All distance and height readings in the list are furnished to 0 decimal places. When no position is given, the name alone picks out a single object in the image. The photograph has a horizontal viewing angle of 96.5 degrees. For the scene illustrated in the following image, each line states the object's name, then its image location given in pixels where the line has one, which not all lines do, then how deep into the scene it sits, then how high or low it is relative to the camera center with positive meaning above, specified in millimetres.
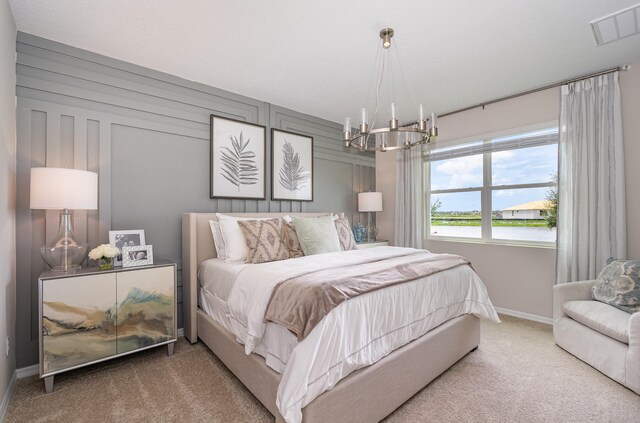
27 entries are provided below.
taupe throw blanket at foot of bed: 1438 -439
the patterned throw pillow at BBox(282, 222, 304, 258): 2812 -300
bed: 1406 -944
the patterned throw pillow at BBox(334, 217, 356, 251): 3229 -283
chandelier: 2084 +646
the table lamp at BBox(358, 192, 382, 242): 4418 +155
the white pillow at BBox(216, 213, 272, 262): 2643 -274
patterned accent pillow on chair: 2238 -615
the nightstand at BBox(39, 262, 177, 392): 1917 -763
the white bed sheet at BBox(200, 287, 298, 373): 1515 -754
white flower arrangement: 2143 -314
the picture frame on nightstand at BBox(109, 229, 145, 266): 2416 -240
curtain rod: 2783 +1376
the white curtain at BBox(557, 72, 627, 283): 2758 +317
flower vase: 2205 -421
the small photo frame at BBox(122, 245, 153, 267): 2295 -364
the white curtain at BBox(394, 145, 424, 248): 4289 +195
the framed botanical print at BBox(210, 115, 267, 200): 3133 +602
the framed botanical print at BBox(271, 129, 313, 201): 3646 +601
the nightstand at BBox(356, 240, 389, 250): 3981 -479
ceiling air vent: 2030 +1400
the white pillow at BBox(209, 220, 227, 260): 2788 -266
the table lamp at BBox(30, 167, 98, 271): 1921 +79
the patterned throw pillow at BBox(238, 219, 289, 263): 2549 -276
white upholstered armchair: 1931 -952
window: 3340 +306
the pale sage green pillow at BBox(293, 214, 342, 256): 2807 -250
